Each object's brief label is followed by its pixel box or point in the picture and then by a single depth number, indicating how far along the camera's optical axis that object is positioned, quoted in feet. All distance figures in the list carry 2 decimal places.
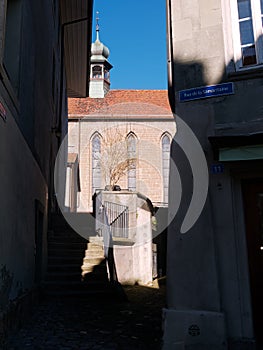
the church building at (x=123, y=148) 103.14
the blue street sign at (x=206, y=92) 18.19
